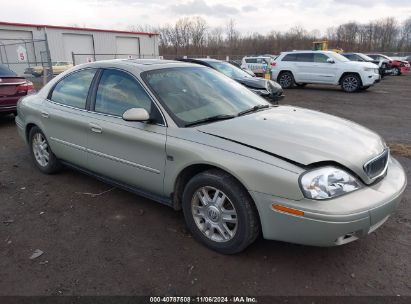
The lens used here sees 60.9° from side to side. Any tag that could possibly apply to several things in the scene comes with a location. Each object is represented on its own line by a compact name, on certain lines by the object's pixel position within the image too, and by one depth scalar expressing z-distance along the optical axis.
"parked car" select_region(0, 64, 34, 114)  8.02
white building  24.77
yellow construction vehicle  38.60
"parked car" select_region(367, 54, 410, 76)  25.82
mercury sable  2.53
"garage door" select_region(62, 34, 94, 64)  34.03
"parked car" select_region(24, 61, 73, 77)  20.47
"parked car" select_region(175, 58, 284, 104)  9.07
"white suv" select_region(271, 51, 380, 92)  15.03
